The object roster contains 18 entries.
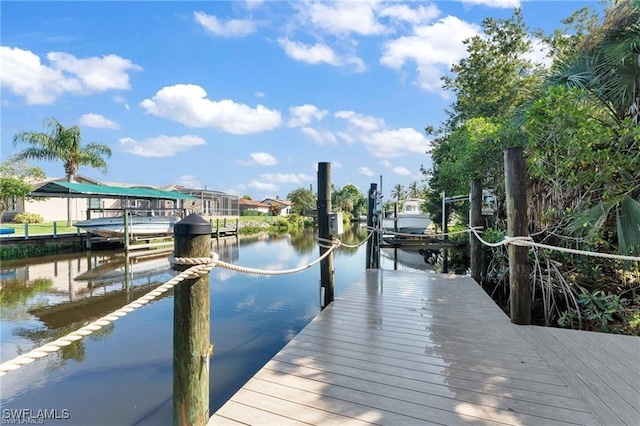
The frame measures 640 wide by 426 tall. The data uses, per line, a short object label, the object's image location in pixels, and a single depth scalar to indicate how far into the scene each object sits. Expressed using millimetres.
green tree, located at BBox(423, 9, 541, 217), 12875
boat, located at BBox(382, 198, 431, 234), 14391
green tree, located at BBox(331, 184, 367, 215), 61188
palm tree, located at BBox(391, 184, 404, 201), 55638
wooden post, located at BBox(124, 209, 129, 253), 14211
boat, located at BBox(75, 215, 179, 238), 14273
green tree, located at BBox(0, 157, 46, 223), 15297
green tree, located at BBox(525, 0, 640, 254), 3980
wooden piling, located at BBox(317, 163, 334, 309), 4492
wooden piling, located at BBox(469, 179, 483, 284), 6297
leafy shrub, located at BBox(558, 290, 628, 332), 4004
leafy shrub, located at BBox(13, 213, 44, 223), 20625
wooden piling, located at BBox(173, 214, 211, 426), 1535
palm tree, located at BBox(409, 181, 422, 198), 46400
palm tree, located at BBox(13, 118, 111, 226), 22109
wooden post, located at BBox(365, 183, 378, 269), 7154
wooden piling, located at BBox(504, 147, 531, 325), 3596
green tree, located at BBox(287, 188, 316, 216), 46750
